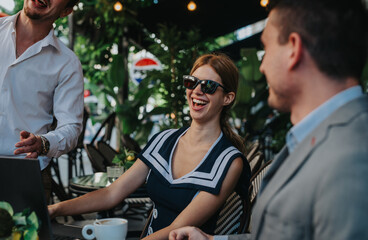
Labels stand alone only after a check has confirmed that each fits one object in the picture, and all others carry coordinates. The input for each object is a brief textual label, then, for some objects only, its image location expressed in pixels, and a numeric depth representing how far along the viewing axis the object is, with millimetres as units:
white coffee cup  1228
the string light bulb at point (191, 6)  6940
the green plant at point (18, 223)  1024
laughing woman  1778
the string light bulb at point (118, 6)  6977
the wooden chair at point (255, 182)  2182
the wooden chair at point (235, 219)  2020
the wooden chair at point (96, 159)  4328
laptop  1049
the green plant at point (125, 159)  3566
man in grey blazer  741
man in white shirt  2014
